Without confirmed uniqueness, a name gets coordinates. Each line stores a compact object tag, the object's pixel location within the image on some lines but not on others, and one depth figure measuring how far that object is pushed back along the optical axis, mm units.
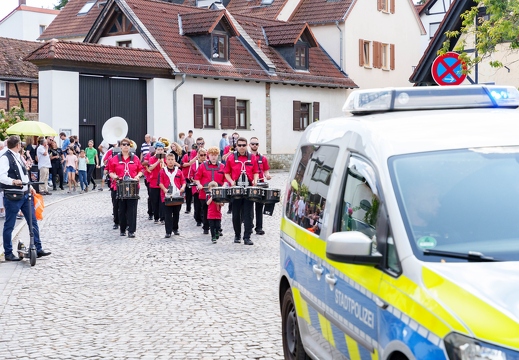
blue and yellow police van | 4102
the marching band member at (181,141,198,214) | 21033
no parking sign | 12758
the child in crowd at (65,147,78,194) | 30125
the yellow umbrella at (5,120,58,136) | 24594
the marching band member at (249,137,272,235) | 17500
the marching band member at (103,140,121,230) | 18877
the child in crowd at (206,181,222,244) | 16375
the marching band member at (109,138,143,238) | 17719
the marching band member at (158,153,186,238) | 17234
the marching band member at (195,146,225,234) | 17422
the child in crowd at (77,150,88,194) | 30203
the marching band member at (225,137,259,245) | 16938
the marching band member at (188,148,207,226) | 18872
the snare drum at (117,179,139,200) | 17484
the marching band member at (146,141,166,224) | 19562
